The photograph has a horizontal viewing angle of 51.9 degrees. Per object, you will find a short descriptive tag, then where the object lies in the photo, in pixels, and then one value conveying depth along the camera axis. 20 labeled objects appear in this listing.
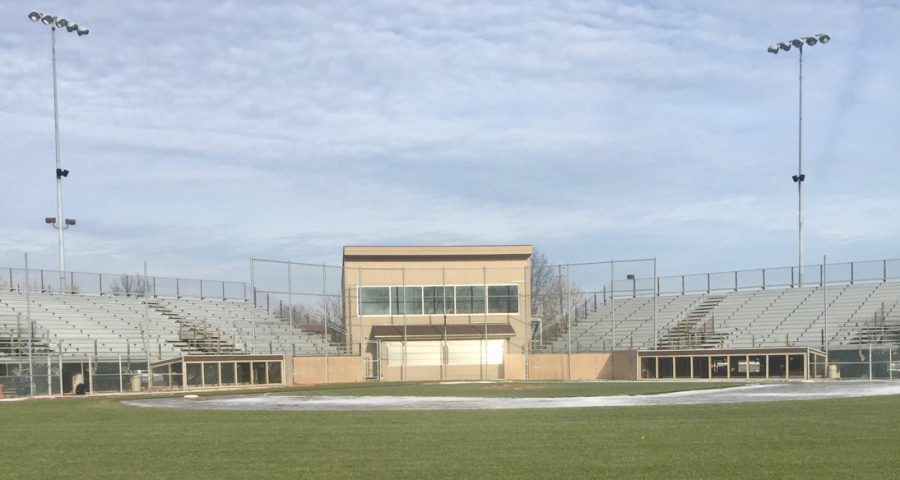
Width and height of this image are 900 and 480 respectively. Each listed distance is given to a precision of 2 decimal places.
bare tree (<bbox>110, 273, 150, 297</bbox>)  55.28
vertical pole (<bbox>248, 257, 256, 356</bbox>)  48.83
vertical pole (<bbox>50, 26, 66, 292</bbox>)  49.56
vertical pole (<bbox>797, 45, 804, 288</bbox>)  55.69
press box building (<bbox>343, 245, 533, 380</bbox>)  54.97
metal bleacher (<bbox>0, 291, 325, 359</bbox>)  42.45
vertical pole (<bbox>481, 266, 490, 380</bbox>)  57.06
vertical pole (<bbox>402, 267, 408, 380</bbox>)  56.59
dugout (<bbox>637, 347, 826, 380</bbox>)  44.22
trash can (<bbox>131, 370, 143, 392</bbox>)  40.06
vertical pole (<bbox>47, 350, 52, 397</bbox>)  37.09
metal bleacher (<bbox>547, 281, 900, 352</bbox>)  47.00
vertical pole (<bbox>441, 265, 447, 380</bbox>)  54.97
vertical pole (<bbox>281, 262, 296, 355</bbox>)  51.01
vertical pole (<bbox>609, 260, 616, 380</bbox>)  56.65
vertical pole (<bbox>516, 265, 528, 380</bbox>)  57.25
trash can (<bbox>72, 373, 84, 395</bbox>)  38.56
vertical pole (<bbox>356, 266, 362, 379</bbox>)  52.73
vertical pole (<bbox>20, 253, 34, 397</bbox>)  36.75
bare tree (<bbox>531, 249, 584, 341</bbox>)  57.38
